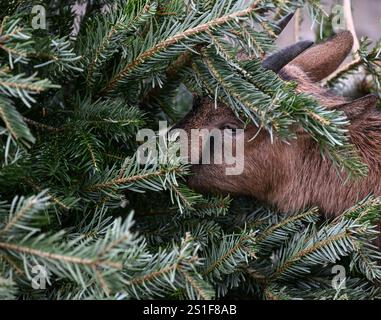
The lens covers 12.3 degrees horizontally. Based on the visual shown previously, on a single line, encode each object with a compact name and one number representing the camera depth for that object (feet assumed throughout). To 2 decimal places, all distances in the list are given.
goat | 7.93
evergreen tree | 6.90
